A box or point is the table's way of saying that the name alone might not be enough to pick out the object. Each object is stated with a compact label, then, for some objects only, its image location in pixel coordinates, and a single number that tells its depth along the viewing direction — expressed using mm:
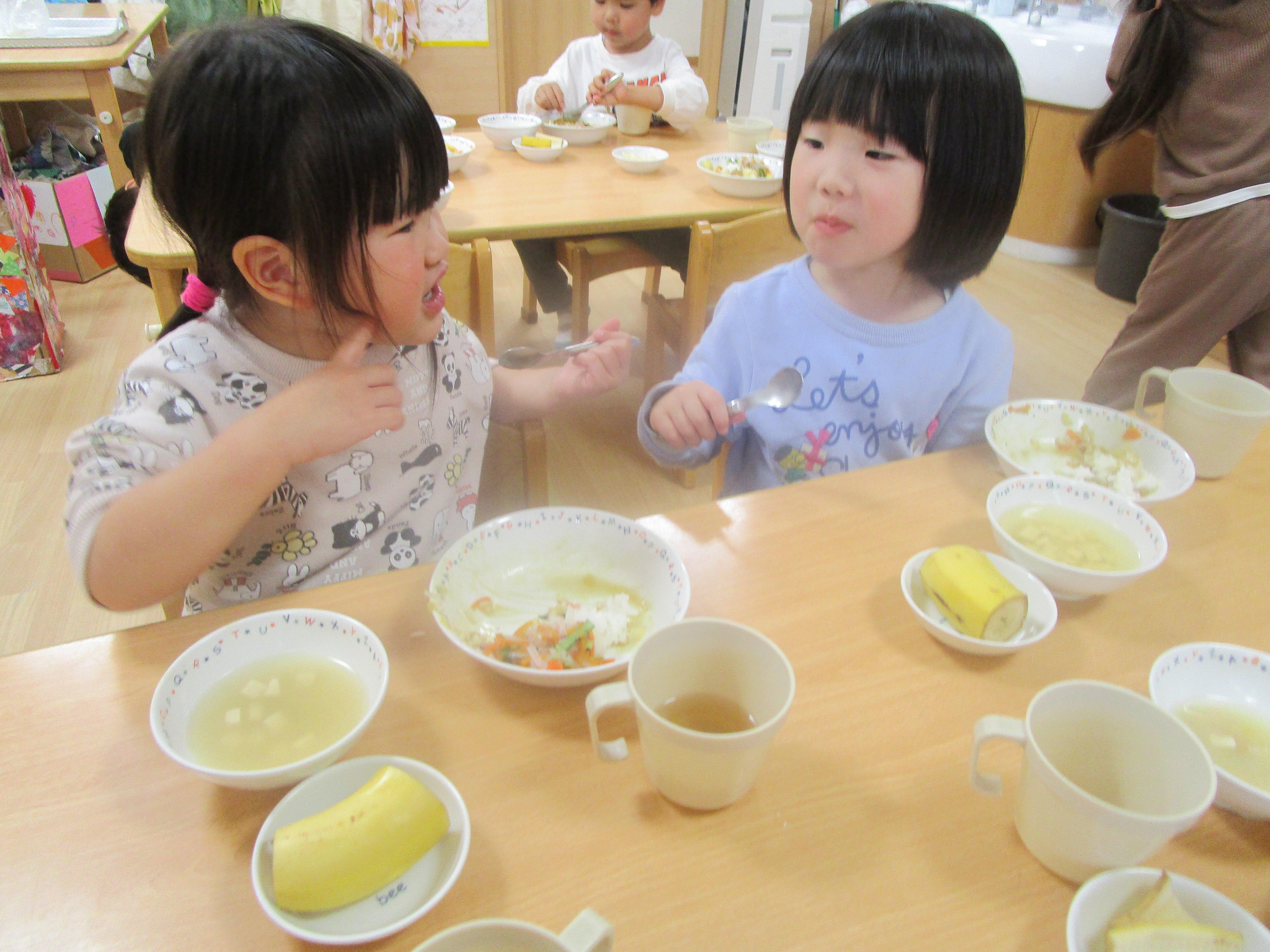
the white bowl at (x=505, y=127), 2318
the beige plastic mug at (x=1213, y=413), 933
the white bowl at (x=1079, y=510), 738
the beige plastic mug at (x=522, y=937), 425
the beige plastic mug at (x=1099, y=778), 491
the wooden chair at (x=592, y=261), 2428
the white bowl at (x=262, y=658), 545
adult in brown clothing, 1835
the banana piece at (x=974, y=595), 692
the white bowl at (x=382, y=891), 476
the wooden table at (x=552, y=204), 1532
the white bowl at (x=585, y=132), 2377
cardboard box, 3070
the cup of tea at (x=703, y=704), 527
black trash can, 3238
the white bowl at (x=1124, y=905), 455
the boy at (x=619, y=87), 2512
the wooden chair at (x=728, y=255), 1687
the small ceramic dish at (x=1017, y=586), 694
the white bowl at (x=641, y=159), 2141
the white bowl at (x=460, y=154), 2059
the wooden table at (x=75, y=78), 2629
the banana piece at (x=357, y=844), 479
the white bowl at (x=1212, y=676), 648
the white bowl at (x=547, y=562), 745
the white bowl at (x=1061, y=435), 944
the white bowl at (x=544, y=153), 2203
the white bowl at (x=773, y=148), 2227
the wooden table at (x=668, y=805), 504
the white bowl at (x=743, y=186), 1956
